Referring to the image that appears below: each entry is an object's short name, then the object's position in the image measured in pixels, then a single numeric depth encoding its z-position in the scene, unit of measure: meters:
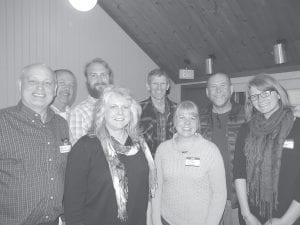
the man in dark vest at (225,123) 2.54
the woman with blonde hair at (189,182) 2.02
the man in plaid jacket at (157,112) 2.86
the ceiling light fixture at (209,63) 4.91
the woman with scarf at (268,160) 1.94
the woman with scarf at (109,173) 1.63
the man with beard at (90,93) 2.21
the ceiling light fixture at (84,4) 3.94
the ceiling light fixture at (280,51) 3.91
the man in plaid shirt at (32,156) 1.69
